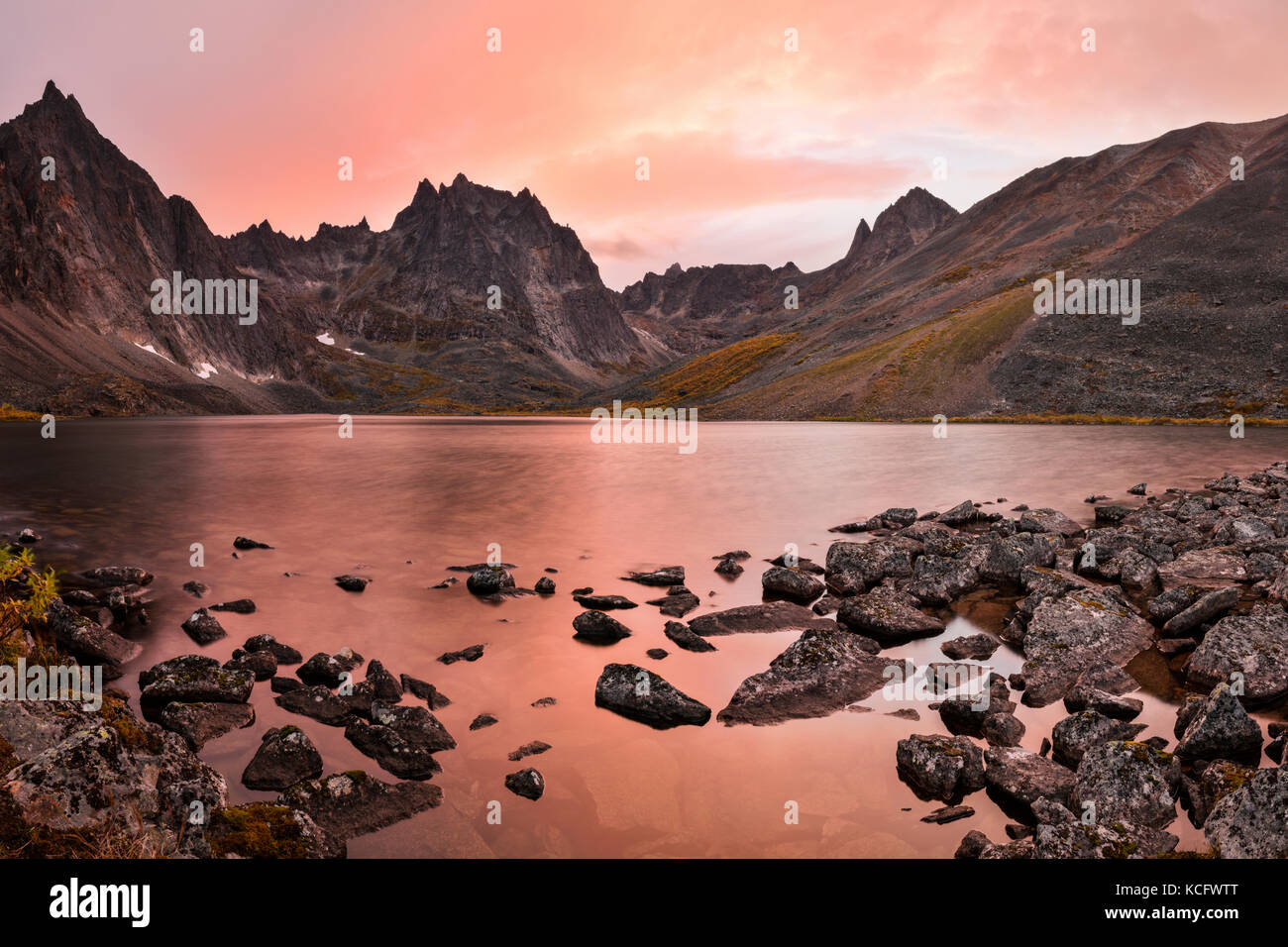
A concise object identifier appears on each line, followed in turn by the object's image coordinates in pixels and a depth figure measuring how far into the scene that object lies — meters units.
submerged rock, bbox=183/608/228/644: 16.38
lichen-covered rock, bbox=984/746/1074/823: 9.15
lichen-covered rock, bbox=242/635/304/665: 14.88
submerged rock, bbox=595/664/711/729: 12.07
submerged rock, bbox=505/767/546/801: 9.59
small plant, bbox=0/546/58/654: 10.96
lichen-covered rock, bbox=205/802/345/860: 7.94
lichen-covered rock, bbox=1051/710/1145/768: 10.41
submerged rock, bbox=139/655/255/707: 12.39
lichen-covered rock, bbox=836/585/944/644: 16.25
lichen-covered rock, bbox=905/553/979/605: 19.05
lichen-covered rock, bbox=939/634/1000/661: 15.09
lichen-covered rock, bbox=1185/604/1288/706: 12.25
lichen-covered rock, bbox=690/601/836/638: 17.22
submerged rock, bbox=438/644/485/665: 15.07
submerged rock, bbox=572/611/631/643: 16.53
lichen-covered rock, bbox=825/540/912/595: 20.81
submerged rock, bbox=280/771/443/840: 8.99
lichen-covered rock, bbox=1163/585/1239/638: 15.27
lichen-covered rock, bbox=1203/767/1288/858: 7.62
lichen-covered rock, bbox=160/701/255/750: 11.16
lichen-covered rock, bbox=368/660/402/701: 12.86
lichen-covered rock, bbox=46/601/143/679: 14.62
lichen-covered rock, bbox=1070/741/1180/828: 8.65
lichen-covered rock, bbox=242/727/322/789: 9.93
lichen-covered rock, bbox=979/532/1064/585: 20.48
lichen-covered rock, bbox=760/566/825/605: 19.95
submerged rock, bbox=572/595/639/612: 19.33
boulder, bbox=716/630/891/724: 12.42
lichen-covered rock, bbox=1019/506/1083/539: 27.25
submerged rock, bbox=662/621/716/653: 15.87
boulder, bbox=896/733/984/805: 9.52
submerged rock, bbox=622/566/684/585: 22.25
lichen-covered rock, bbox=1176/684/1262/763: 10.21
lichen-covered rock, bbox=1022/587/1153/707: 13.39
